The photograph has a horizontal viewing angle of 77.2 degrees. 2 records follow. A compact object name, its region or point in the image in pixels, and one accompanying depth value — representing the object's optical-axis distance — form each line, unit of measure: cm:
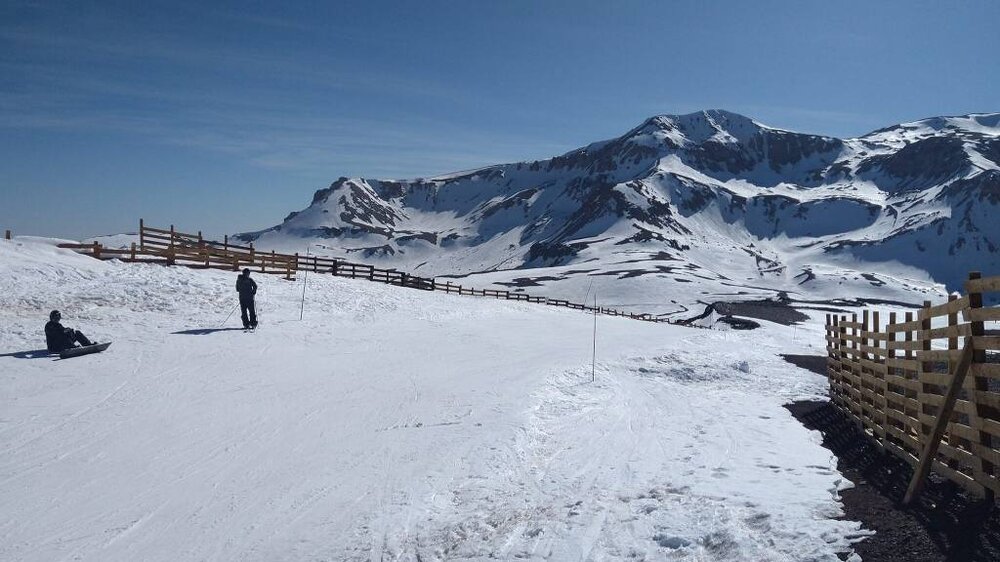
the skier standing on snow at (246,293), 1948
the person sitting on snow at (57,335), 1367
